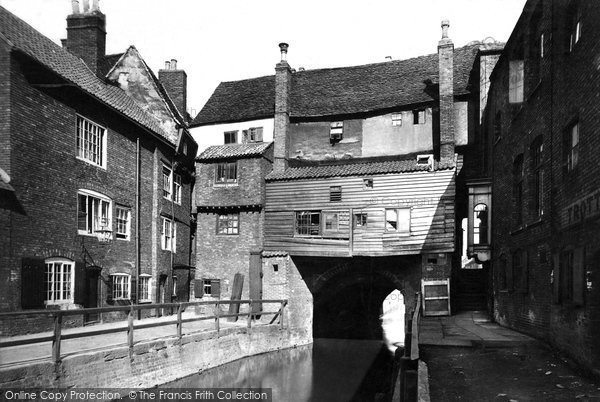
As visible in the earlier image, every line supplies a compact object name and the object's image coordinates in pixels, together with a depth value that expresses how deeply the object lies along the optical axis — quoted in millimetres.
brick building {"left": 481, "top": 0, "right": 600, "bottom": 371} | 8969
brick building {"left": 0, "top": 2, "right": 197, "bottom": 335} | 14141
